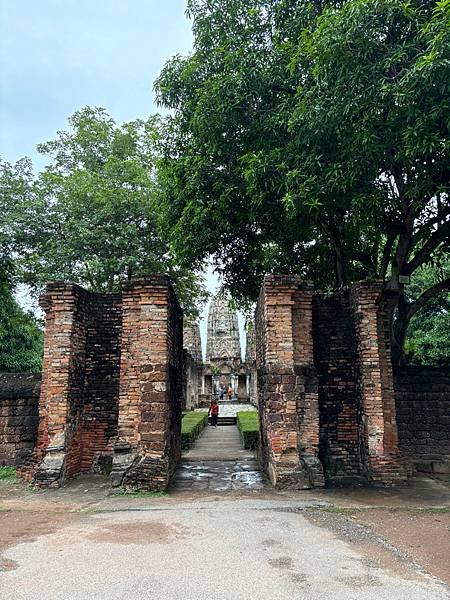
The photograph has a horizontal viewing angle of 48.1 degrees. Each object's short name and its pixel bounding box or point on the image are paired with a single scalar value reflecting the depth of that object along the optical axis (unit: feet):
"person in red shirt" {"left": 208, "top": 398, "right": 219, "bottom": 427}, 75.66
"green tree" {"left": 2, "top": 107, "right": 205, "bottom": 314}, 59.06
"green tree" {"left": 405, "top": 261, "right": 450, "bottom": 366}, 60.34
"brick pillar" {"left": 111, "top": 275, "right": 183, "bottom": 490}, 26.86
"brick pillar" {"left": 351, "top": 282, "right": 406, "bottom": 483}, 28.84
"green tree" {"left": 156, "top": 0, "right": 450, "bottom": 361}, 25.00
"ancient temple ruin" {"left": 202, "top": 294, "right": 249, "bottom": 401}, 128.26
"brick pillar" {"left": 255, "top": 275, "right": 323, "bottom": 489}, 27.35
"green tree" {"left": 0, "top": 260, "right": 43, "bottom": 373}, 63.00
